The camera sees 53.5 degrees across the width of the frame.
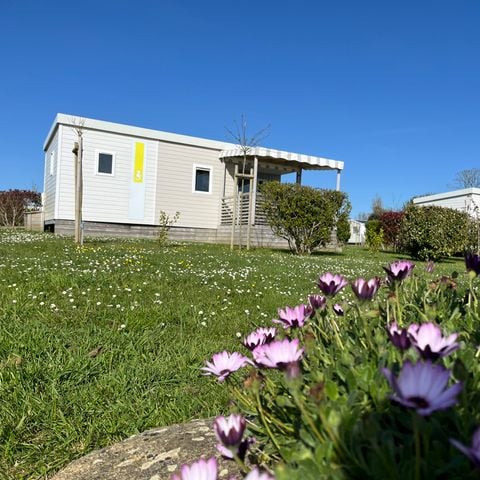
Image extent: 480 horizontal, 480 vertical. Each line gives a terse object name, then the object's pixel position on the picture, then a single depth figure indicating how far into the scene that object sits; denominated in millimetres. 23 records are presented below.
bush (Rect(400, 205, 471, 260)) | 15758
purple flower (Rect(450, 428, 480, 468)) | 622
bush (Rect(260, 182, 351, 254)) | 14617
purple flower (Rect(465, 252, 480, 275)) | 1544
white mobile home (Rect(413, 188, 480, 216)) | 26731
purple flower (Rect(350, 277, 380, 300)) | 1386
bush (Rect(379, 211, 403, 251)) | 22609
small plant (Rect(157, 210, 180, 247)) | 13433
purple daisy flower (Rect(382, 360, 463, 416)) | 712
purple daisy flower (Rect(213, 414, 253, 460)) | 880
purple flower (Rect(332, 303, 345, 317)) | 1884
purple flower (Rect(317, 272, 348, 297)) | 1518
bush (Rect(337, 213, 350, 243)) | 20138
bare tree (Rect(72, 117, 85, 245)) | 11320
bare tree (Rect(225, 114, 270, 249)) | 15440
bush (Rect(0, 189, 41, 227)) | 30062
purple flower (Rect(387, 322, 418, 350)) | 938
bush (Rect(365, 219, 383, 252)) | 16452
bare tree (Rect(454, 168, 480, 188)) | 49438
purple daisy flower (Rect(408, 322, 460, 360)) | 873
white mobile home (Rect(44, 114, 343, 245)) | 17500
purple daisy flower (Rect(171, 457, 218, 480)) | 818
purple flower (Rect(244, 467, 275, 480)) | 806
